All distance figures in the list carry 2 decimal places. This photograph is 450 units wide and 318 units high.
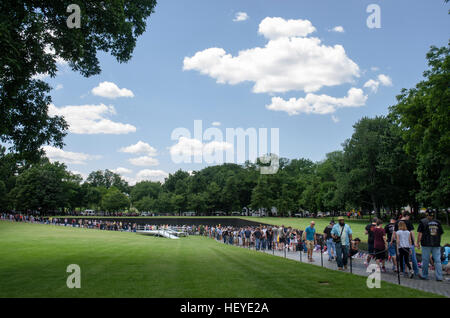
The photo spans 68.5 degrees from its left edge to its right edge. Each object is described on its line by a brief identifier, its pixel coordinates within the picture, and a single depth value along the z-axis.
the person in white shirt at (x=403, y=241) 11.10
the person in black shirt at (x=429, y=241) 10.37
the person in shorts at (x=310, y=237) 15.58
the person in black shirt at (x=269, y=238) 23.71
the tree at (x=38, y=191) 87.06
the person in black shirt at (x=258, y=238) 23.72
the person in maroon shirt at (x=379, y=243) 11.73
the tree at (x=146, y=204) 115.62
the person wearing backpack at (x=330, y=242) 15.65
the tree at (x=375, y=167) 54.56
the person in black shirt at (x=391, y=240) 12.55
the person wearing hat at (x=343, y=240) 12.71
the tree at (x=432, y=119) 23.27
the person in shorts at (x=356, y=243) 16.81
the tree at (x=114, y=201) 103.43
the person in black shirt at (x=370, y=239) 12.95
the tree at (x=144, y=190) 132.25
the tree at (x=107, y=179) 140.62
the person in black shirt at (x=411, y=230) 11.09
